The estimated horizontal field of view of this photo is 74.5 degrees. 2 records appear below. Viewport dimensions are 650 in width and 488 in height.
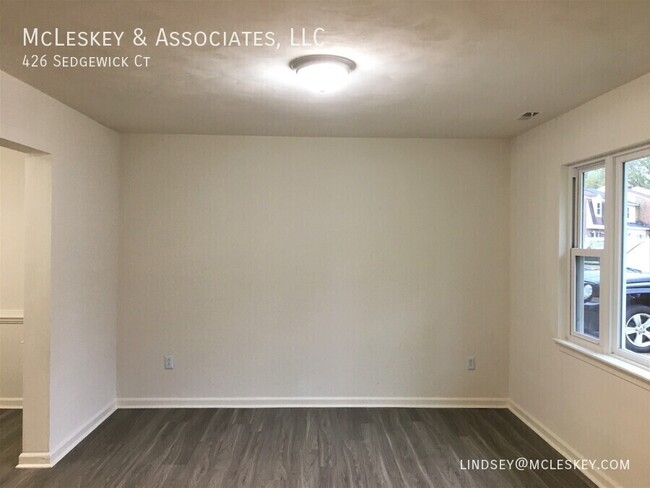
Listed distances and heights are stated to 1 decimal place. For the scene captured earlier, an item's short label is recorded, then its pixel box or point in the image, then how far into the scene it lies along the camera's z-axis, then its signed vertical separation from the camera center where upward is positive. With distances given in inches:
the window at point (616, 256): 101.1 -2.9
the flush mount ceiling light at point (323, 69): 87.8 +36.9
